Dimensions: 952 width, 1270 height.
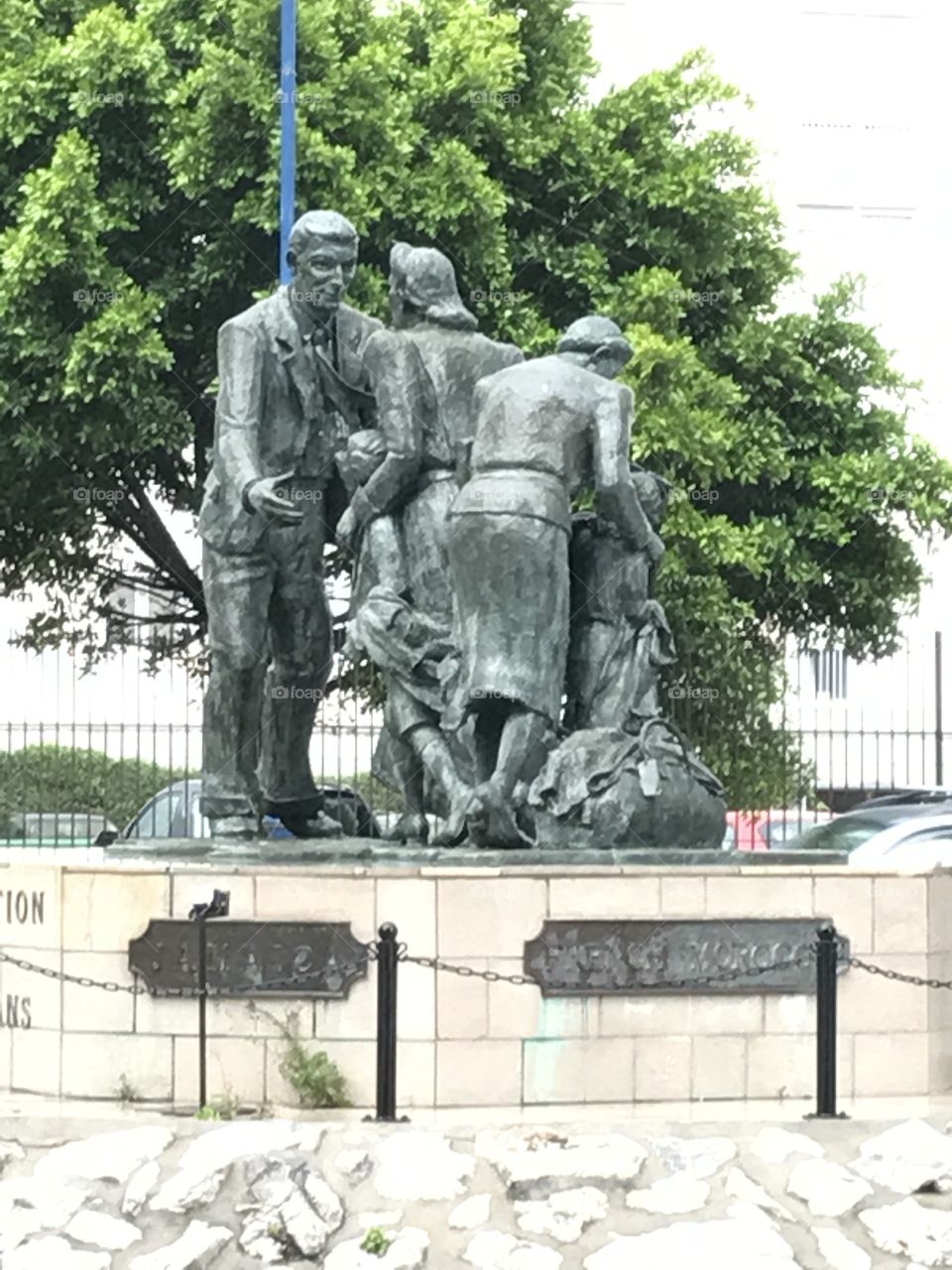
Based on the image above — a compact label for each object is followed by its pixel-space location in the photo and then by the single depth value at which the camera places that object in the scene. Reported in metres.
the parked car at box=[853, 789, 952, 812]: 26.08
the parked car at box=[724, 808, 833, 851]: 25.12
